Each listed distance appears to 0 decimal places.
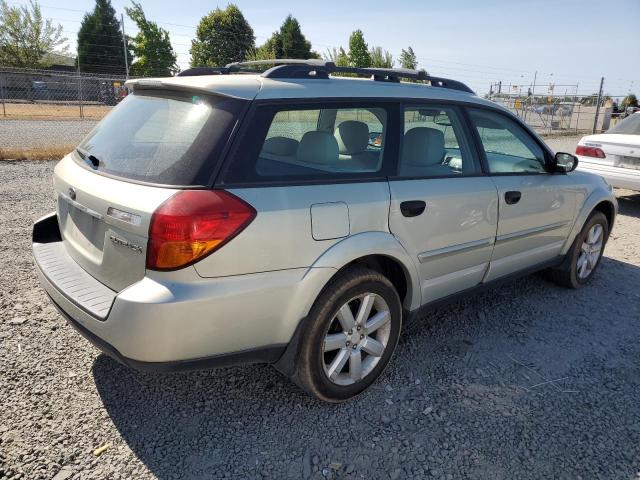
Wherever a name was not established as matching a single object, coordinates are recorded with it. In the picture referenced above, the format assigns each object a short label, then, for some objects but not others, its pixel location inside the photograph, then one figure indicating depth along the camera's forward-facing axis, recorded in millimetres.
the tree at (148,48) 35000
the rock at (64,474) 2145
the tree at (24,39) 39531
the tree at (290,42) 45438
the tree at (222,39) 42750
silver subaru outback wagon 2111
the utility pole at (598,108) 21425
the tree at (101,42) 40156
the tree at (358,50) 38406
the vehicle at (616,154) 7152
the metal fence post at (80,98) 19356
